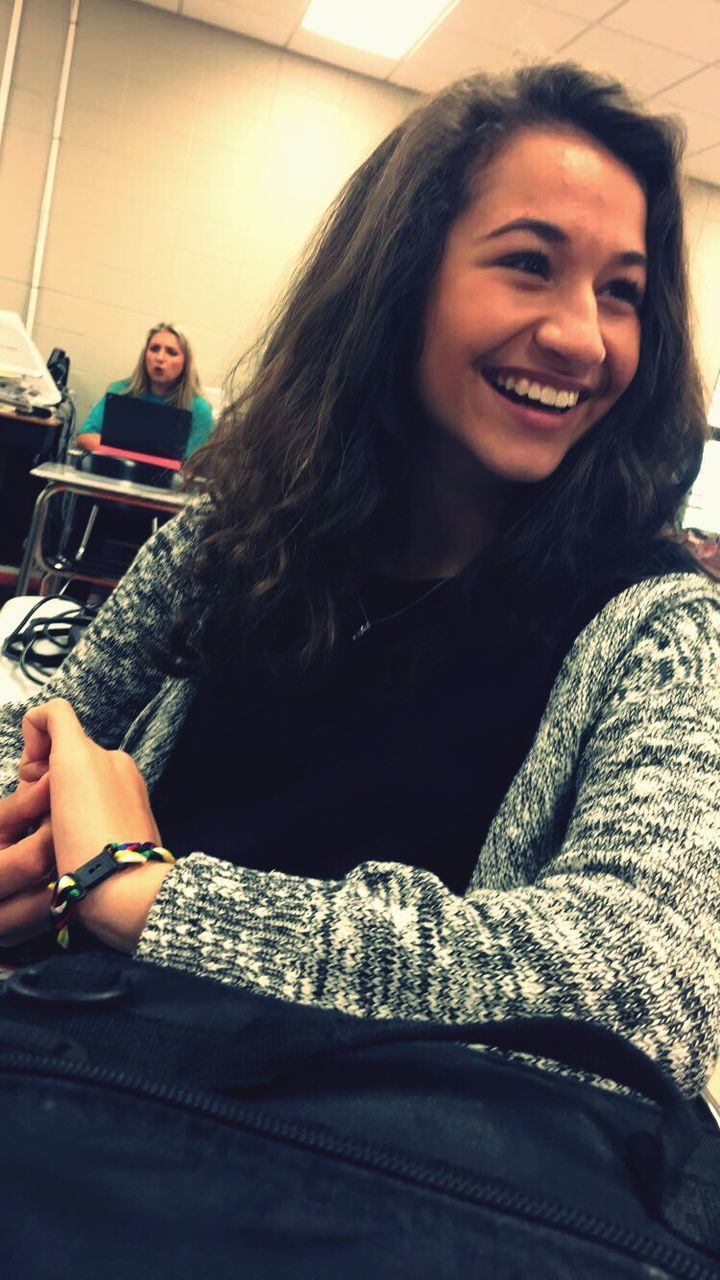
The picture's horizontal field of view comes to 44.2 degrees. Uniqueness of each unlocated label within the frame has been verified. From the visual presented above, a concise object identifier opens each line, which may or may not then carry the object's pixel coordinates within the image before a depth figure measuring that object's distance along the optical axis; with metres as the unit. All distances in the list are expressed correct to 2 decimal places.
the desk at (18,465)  3.83
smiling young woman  0.51
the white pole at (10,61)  4.73
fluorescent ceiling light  4.12
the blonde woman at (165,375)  4.90
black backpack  0.30
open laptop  3.38
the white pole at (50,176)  4.83
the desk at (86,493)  2.88
